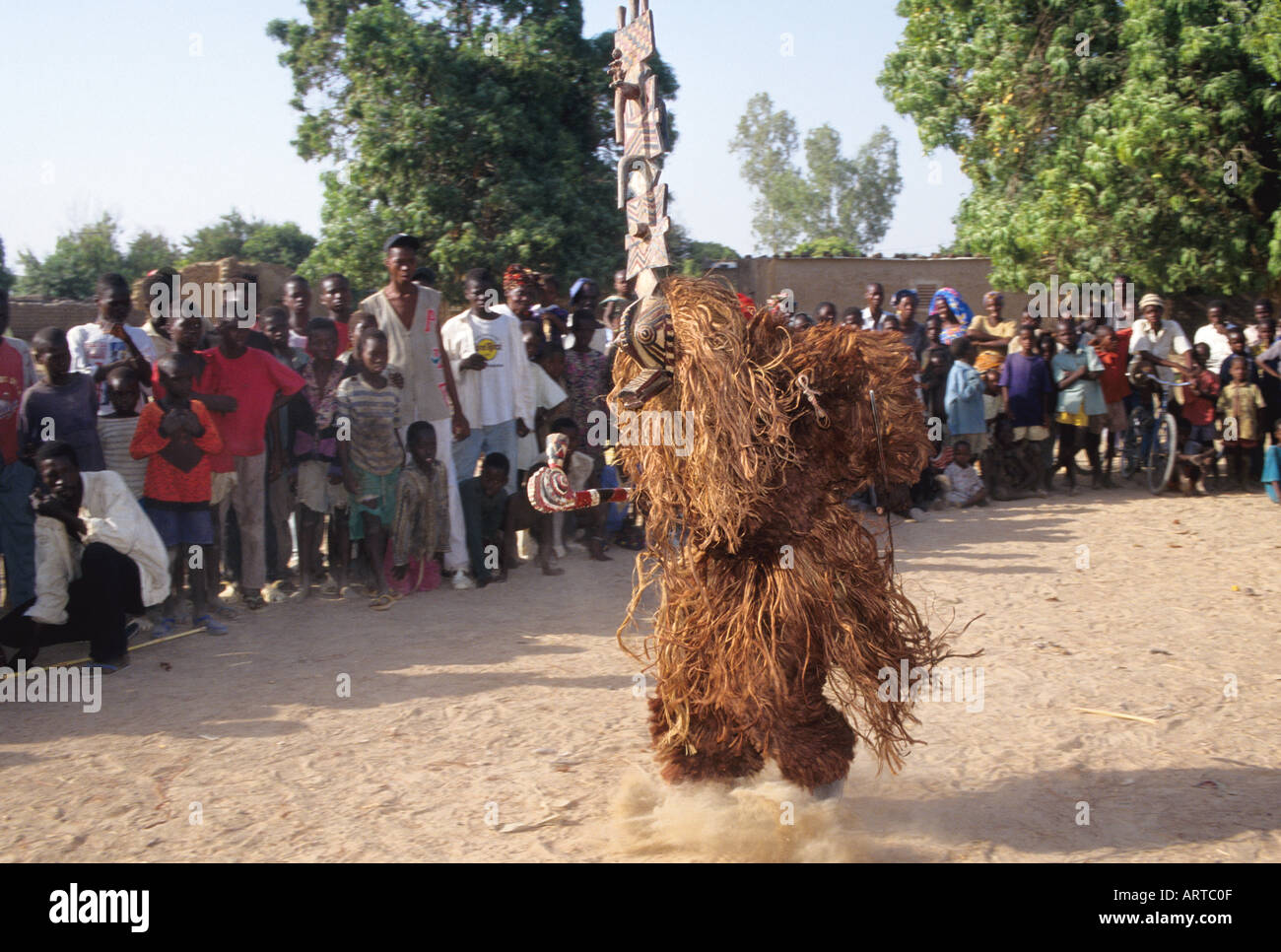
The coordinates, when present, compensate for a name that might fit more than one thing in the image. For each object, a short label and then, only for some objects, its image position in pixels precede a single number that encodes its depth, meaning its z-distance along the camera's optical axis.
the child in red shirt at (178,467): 6.53
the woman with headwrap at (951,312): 10.91
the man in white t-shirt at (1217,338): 11.34
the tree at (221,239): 30.30
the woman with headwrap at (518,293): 8.56
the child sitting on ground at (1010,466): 10.52
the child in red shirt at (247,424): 7.07
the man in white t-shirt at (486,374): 8.02
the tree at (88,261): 25.89
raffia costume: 3.68
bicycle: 10.68
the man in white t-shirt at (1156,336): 11.27
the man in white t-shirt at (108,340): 6.88
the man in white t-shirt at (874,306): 10.41
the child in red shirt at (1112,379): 11.06
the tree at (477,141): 16.48
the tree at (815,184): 55.47
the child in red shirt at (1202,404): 10.72
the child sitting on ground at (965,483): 10.24
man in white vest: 7.66
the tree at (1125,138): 11.91
